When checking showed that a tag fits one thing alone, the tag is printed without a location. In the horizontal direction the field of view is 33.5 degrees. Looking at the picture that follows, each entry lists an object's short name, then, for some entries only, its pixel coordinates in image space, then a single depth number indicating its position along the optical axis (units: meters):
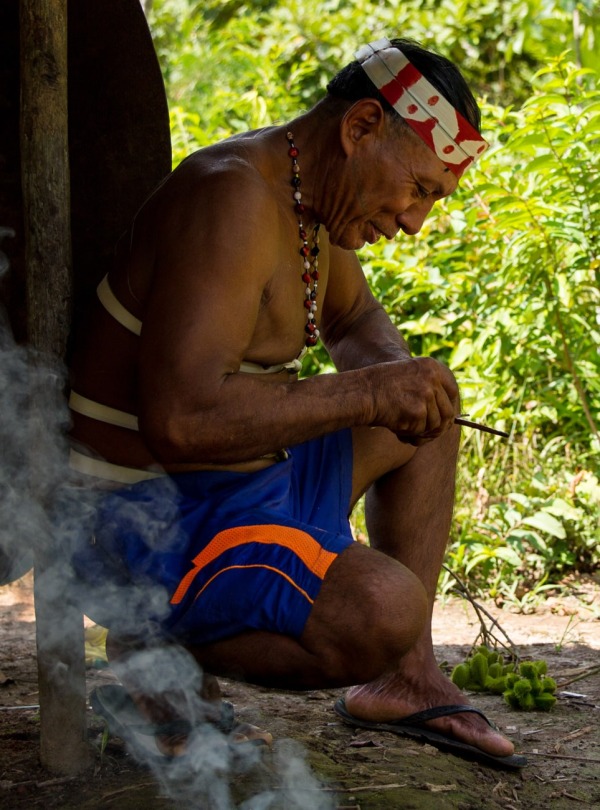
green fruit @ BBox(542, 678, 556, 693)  2.71
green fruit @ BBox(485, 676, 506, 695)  2.83
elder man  1.85
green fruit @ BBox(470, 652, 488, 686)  2.84
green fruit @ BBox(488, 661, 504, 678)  2.86
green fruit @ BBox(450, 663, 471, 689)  2.87
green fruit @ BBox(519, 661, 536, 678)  2.72
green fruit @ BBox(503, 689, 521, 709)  2.71
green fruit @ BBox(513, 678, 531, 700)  2.69
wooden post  2.02
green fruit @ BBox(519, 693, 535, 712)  2.70
